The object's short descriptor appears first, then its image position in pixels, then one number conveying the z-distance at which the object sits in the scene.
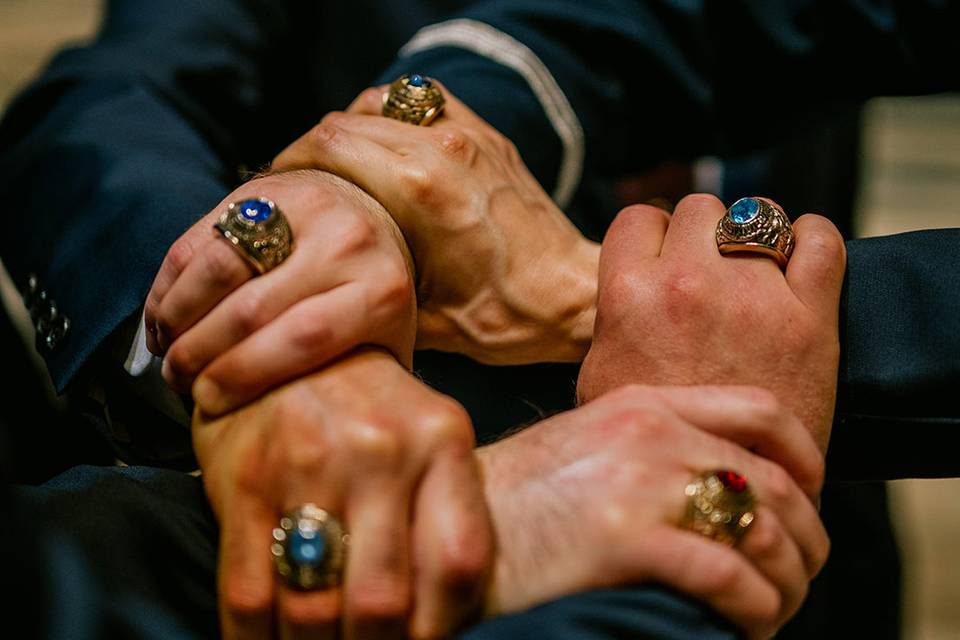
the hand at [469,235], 0.63
